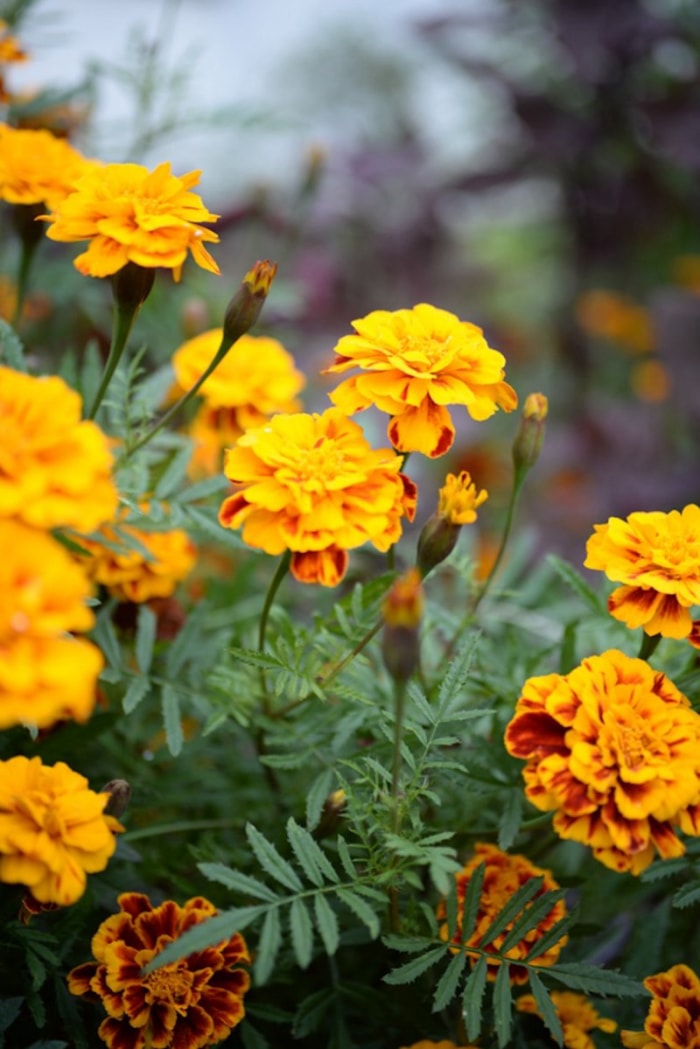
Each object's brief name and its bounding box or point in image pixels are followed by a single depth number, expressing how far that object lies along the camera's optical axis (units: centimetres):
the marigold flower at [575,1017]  94
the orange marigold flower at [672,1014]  92
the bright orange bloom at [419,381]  91
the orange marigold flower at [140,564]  97
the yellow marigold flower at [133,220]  92
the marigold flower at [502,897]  93
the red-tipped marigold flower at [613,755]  89
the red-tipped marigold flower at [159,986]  91
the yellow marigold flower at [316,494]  90
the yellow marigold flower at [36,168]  96
